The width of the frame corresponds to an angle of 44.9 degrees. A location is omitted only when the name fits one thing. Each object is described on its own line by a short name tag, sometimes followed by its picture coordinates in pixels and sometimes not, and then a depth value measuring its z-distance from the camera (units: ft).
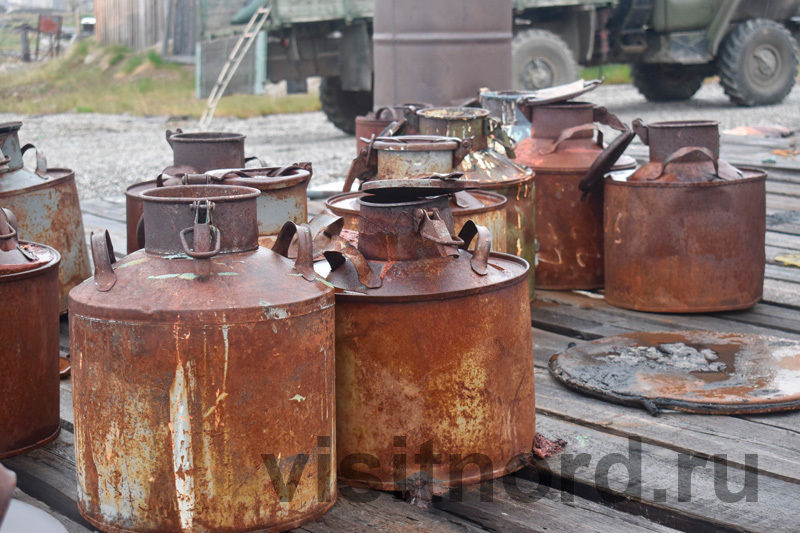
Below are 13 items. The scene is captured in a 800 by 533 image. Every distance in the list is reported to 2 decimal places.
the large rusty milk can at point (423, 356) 7.83
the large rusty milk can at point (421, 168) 10.67
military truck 35.14
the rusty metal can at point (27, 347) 8.73
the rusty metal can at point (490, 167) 12.76
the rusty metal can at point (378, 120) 16.23
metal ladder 33.73
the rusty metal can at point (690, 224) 12.91
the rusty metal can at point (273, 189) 10.25
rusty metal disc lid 9.73
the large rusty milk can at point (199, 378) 6.81
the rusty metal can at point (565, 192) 14.33
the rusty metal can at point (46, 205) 12.03
